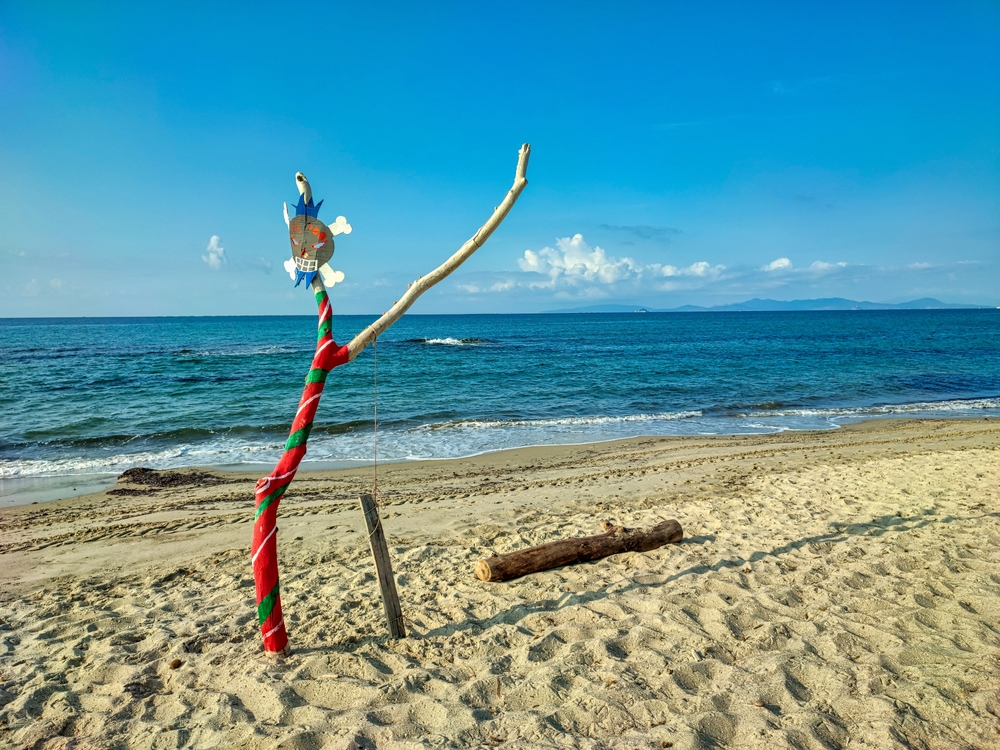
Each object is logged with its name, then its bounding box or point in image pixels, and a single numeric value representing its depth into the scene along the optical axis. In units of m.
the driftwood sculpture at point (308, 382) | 4.22
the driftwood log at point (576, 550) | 5.64
